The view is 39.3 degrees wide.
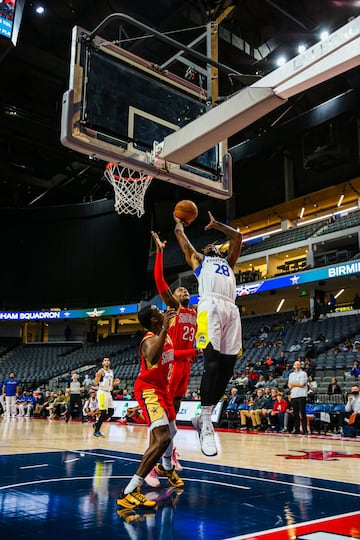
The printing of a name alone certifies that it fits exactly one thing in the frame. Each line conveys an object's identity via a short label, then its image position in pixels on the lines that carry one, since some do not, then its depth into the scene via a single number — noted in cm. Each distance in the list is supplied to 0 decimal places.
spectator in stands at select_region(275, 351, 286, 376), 1634
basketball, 438
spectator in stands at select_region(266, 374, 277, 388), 1455
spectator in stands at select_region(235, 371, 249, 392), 1571
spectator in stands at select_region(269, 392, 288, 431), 1298
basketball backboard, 489
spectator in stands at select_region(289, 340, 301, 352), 1853
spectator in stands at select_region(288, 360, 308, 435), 1132
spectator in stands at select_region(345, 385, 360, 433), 1115
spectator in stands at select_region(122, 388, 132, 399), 1822
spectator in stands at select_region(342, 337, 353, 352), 1656
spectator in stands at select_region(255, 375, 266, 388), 1498
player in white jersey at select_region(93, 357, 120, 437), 1110
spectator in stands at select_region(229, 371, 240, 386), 1643
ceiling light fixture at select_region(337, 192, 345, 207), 2789
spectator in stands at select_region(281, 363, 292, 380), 1527
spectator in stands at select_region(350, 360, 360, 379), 1341
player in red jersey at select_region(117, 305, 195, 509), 398
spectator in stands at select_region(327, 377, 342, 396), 1289
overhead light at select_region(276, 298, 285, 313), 3064
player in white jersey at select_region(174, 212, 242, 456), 395
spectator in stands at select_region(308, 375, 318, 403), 1334
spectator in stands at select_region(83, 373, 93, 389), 2131
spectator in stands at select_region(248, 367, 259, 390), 1580
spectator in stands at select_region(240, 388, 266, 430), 1354
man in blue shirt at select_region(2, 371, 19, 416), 1859
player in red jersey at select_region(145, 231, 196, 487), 554
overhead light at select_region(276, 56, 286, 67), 1892
